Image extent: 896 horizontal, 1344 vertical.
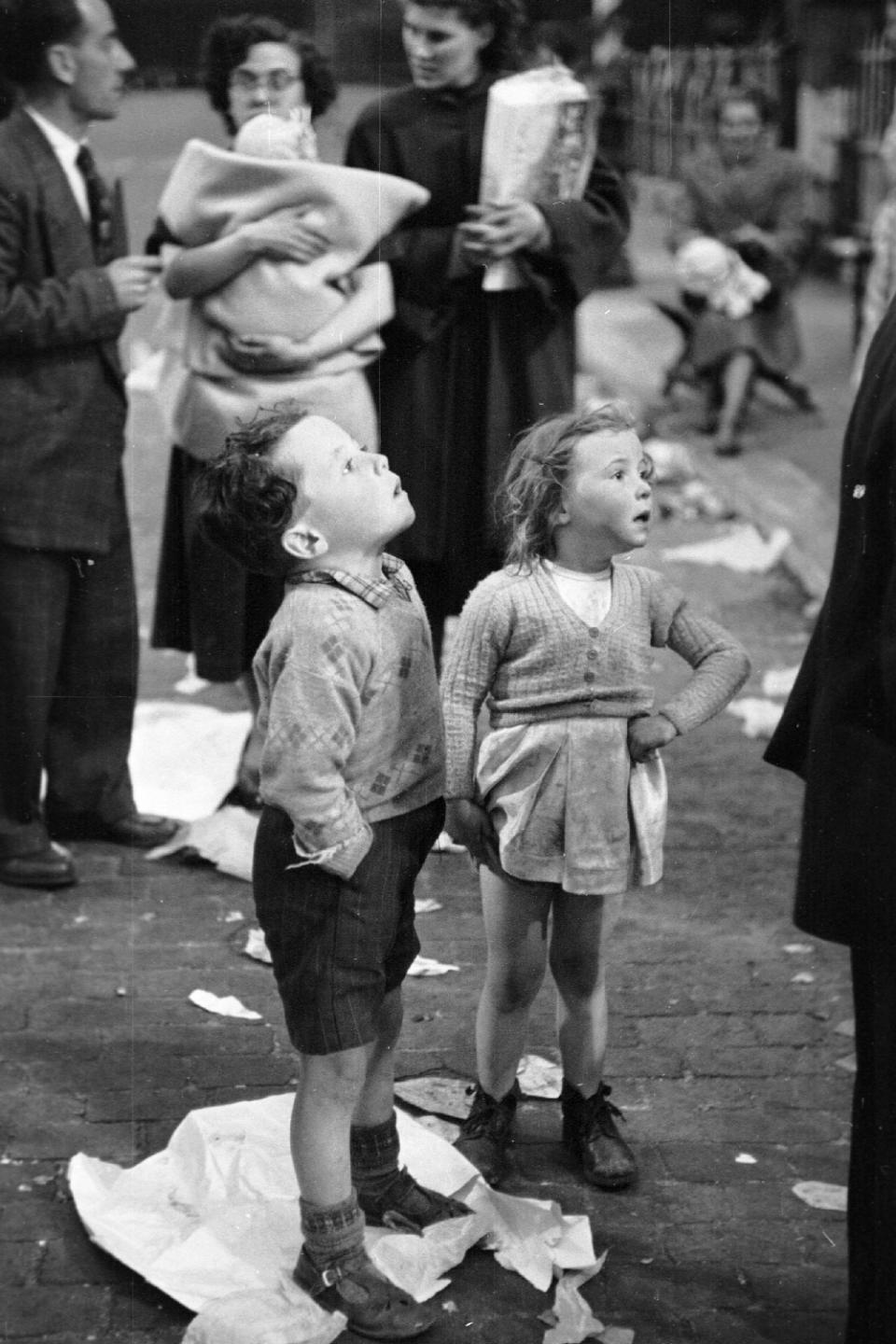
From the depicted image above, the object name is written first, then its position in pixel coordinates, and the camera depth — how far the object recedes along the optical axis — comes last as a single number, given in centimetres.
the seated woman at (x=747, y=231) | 2255
